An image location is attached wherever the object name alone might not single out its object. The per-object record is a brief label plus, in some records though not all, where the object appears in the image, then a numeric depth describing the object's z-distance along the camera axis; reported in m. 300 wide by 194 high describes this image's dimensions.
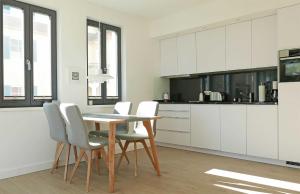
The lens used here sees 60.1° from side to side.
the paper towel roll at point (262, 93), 4.12
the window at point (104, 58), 4.36
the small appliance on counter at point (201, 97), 5.01
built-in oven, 3.47
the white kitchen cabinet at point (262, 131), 3.68
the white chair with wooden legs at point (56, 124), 3.09
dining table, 2.72
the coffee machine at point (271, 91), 3.97
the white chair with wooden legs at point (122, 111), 3.83
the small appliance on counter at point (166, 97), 5.38
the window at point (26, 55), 3.35
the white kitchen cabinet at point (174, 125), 4.70
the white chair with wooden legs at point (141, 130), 3.30
